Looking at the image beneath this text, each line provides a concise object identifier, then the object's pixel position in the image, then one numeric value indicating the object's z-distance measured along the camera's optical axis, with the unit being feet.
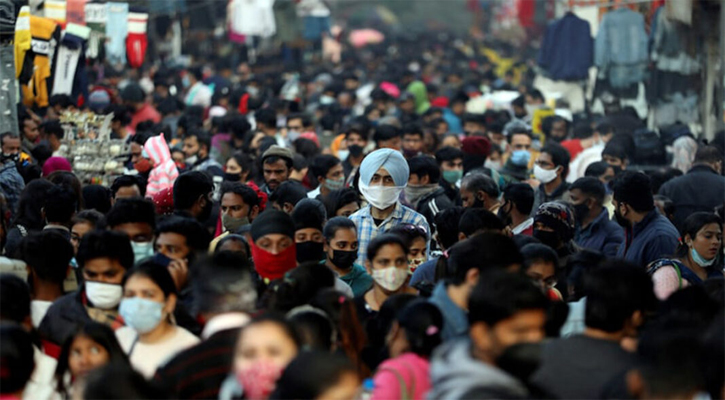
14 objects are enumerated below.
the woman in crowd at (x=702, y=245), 53.67
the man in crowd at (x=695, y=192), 73.00
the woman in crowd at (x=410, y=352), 33.94
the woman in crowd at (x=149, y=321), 38.83
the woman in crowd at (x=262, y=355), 32.22
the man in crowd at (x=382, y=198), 57.21
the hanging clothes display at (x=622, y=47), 115.24
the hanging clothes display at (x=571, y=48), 128.77
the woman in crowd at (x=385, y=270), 44.98
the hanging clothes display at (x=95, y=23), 104.32
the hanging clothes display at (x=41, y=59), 89.92
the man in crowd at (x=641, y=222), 57.62
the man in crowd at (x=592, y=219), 63.93
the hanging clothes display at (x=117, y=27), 115.03
